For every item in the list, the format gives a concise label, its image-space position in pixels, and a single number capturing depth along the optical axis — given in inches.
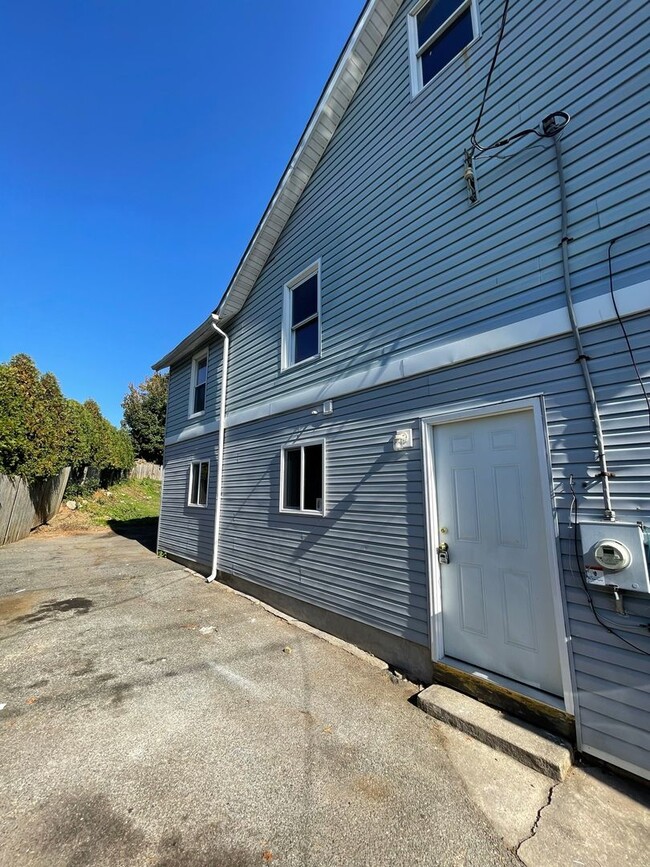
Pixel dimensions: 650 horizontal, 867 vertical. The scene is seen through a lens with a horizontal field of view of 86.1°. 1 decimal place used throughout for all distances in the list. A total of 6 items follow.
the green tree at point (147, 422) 1091.3
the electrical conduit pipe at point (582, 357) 101.0
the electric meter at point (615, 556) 92.3
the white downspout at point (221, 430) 293.4
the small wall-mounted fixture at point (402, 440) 156.6
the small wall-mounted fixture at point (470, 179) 145.3
